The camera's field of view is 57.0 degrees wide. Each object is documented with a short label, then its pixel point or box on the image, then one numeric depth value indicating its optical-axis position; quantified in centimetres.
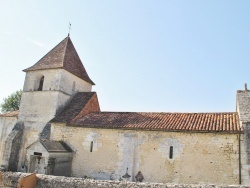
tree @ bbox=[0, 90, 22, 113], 3391
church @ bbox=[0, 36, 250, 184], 1164
